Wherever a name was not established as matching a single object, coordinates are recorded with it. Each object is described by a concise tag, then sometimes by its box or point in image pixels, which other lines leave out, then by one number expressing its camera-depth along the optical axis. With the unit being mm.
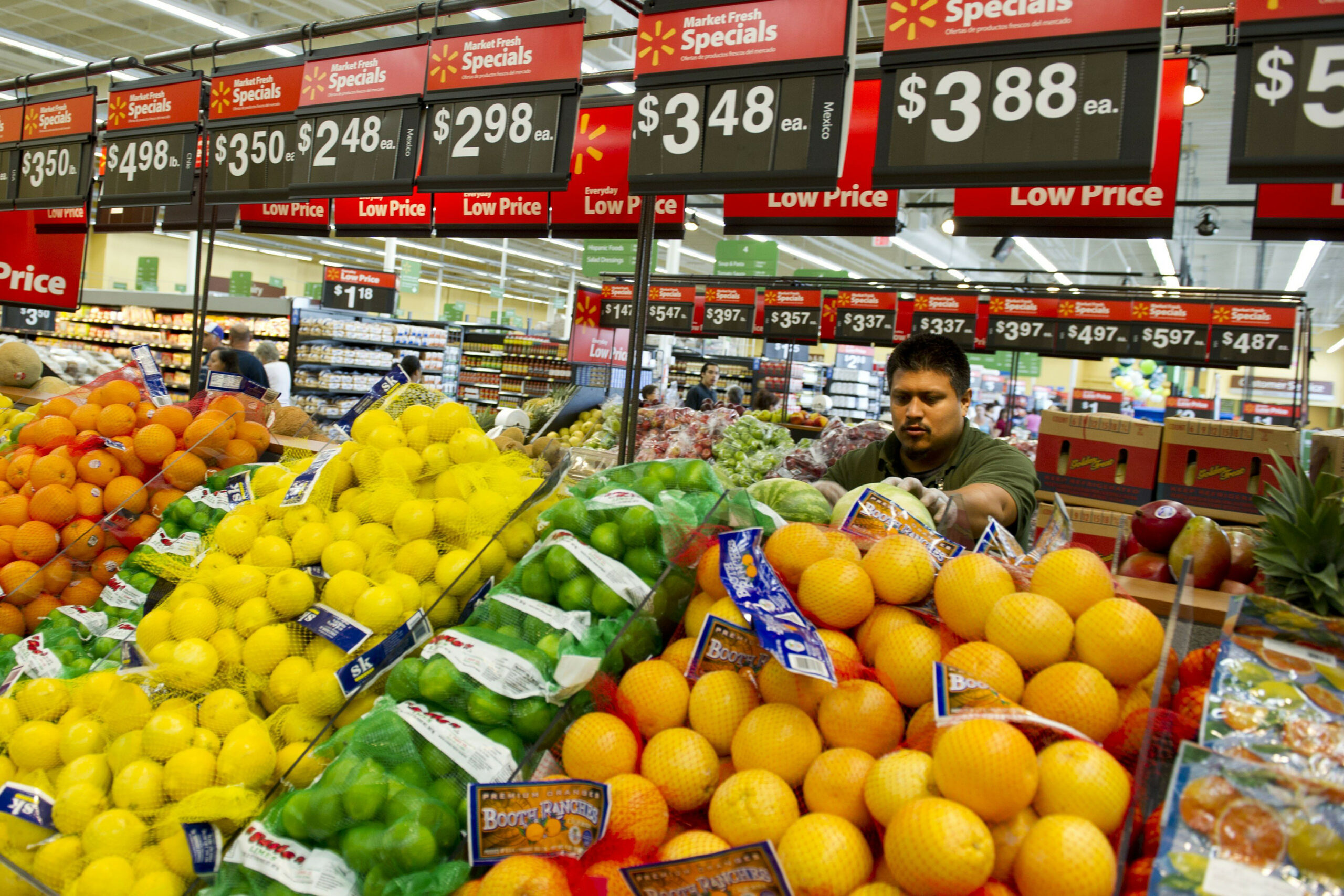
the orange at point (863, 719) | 1102
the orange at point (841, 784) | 1023
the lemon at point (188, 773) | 1248
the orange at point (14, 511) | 2314
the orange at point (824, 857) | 929
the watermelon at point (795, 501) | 1881
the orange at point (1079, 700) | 1067
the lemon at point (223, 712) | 1354
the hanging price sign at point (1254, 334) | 7113
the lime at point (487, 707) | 1195
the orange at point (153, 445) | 2484
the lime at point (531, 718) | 1209
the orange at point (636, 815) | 1069
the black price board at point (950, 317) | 8359
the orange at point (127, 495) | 2320
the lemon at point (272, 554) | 1654
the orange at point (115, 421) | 2588
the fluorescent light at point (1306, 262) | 13630
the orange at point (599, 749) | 1139
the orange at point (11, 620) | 2096
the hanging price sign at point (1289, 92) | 1916
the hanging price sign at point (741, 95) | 2391
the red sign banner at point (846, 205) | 4039
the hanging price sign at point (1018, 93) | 2076
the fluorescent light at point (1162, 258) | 14755
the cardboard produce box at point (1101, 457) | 5012
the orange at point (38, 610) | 2148
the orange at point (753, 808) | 1014
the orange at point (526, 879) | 964
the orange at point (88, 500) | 2383
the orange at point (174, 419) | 2590
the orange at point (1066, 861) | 838
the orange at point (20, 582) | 2123
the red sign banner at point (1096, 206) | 3639
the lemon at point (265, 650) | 1489
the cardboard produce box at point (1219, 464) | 4672
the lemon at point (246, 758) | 1255
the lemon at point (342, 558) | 1600
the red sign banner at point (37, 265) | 5766
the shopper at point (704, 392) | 11484
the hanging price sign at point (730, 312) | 9461
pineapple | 1400
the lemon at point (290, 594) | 1554
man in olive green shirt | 2395
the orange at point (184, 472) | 2369
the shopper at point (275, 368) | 9188
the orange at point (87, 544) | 2211
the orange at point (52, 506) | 2318
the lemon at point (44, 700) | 1516
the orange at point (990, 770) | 904
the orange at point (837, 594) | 1265
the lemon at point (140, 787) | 1250
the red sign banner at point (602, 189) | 4602
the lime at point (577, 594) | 1365
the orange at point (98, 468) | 2451
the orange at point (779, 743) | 1094
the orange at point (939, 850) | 854
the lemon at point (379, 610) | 1464
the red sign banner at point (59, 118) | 4660
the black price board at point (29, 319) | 9506
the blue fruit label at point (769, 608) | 1079
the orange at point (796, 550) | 1363
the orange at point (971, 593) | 1217
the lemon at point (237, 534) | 1764
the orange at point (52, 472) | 2381
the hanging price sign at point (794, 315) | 9047
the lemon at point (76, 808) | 1261
